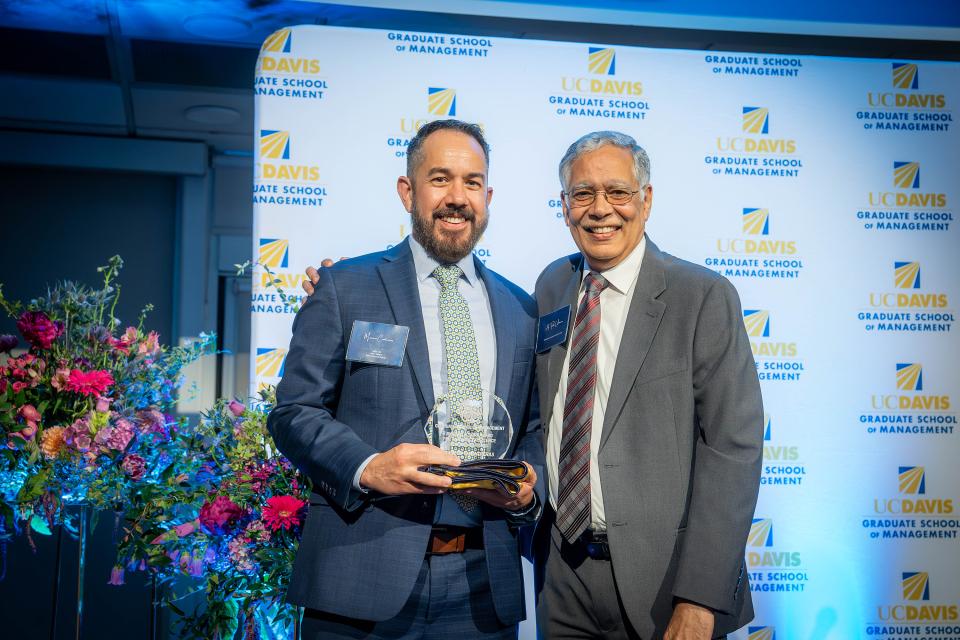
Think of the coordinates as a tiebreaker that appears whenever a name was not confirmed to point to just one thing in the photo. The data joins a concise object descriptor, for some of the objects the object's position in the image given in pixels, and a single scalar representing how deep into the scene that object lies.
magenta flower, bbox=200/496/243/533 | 2.85
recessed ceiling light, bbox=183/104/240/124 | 6.41
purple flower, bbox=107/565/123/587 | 2.94
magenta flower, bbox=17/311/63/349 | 3.04
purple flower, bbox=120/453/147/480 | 2.96
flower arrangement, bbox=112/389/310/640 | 2.86
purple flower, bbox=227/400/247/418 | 3.00
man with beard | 1.94
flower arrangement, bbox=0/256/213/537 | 2.94
